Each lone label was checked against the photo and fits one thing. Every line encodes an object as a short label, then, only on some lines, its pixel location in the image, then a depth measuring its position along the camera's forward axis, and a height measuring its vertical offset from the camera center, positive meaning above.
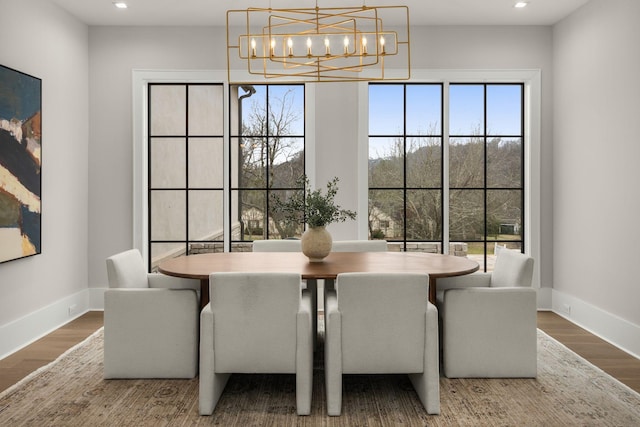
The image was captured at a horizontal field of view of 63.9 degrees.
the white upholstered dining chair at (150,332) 3.07 -0.74
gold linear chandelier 5.03 +1.59
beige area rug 2.59 -1.07
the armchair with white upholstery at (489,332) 3.09 -0.75
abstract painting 3.66 +0.34
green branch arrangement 3.45 -0.01
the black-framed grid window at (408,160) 5.17 +0.48
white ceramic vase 3.46 -0.24
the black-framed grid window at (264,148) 5.19 +0.61
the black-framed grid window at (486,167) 5.20 +0.41
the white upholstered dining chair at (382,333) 2.64 -0.65
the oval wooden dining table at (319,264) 3.07 -0.37
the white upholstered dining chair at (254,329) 2.65 -0.63
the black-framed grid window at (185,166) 5.22 +0.43
